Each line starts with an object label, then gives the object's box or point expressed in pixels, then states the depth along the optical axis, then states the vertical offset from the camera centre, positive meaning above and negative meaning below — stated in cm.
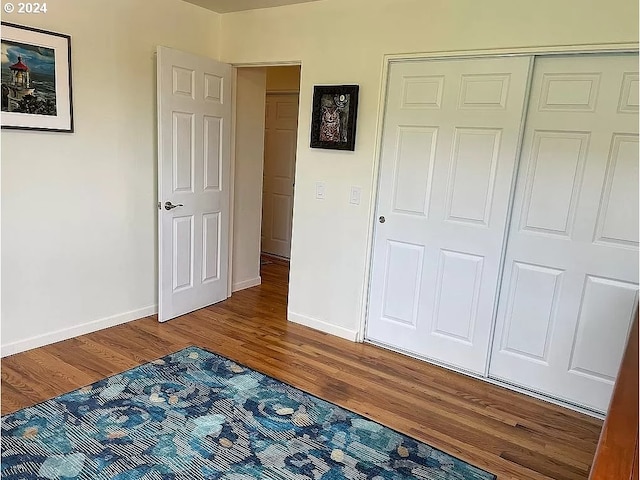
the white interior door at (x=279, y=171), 540 -29
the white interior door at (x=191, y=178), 324 -27
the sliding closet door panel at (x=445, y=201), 267 -26
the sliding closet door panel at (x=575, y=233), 237 -36
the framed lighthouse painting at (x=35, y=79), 255 +29
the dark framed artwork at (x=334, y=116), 310 +23
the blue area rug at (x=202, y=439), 194 -134
